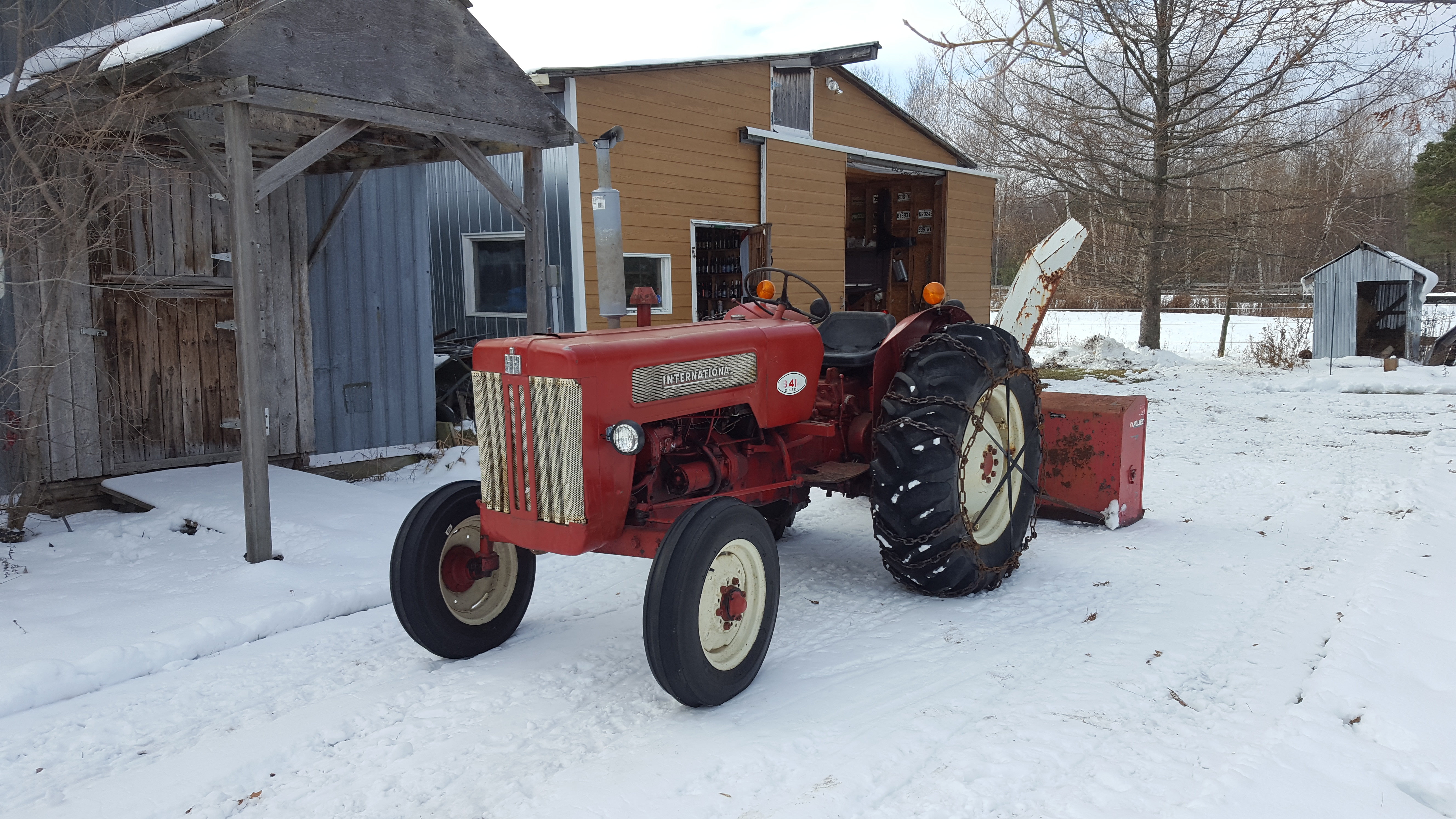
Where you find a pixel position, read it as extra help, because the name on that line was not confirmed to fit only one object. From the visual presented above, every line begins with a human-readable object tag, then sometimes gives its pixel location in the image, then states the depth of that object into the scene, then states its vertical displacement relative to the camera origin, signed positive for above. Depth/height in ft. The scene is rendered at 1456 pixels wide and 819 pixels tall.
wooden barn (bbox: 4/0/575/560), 15.15 +2.29
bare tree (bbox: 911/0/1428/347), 50.62 +10.91
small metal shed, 46.65 +1.36
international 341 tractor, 10.38 -1.86
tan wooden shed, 32.99 +6.53
